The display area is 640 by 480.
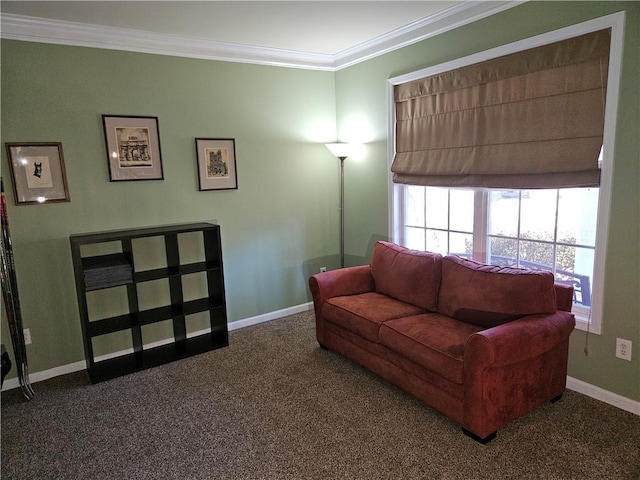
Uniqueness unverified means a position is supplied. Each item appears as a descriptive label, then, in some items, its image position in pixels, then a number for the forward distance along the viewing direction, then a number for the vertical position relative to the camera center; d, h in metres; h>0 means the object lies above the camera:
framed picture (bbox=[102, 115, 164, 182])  3.24 +0.29
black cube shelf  3.03 -0.91
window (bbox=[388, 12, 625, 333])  2.39 -0.34
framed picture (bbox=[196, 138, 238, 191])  3.65 +0.16
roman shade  2.43 +0.35
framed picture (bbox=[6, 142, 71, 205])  2.91 +0.11
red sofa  2.20 -0.95
